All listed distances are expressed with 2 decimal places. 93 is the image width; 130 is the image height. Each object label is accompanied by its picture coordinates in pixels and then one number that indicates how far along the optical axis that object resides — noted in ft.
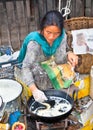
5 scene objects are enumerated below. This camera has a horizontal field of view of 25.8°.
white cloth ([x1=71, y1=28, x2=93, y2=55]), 9.26
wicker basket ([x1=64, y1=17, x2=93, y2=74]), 9.25
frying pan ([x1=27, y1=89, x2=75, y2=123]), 6.17
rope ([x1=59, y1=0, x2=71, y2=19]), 9.01
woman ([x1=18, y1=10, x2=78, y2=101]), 6.63
